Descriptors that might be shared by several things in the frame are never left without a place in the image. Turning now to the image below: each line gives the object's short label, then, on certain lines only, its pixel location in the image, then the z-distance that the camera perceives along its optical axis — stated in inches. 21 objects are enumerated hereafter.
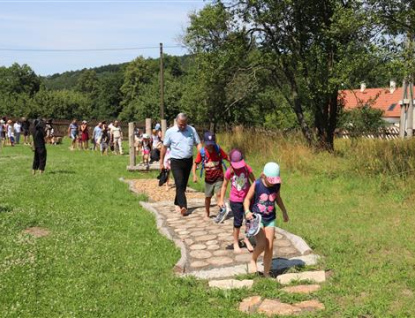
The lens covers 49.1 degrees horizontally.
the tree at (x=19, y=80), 3512.1
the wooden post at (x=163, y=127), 635.5
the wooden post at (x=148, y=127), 679.7
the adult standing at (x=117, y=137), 885.2
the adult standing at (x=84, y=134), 941.7
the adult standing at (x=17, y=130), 1093.8
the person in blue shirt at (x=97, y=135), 897.5
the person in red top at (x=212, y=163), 300.0
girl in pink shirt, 238.8
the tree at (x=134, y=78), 3144.7
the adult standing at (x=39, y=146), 523.2
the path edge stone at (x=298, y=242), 237.1
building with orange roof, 2363.4
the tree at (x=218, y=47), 693.9
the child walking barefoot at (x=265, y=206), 200.8
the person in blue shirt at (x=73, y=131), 963.5
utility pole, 1355.2
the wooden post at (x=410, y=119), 968.9
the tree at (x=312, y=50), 541.3
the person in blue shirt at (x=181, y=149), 326.0
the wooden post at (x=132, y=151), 610.7
